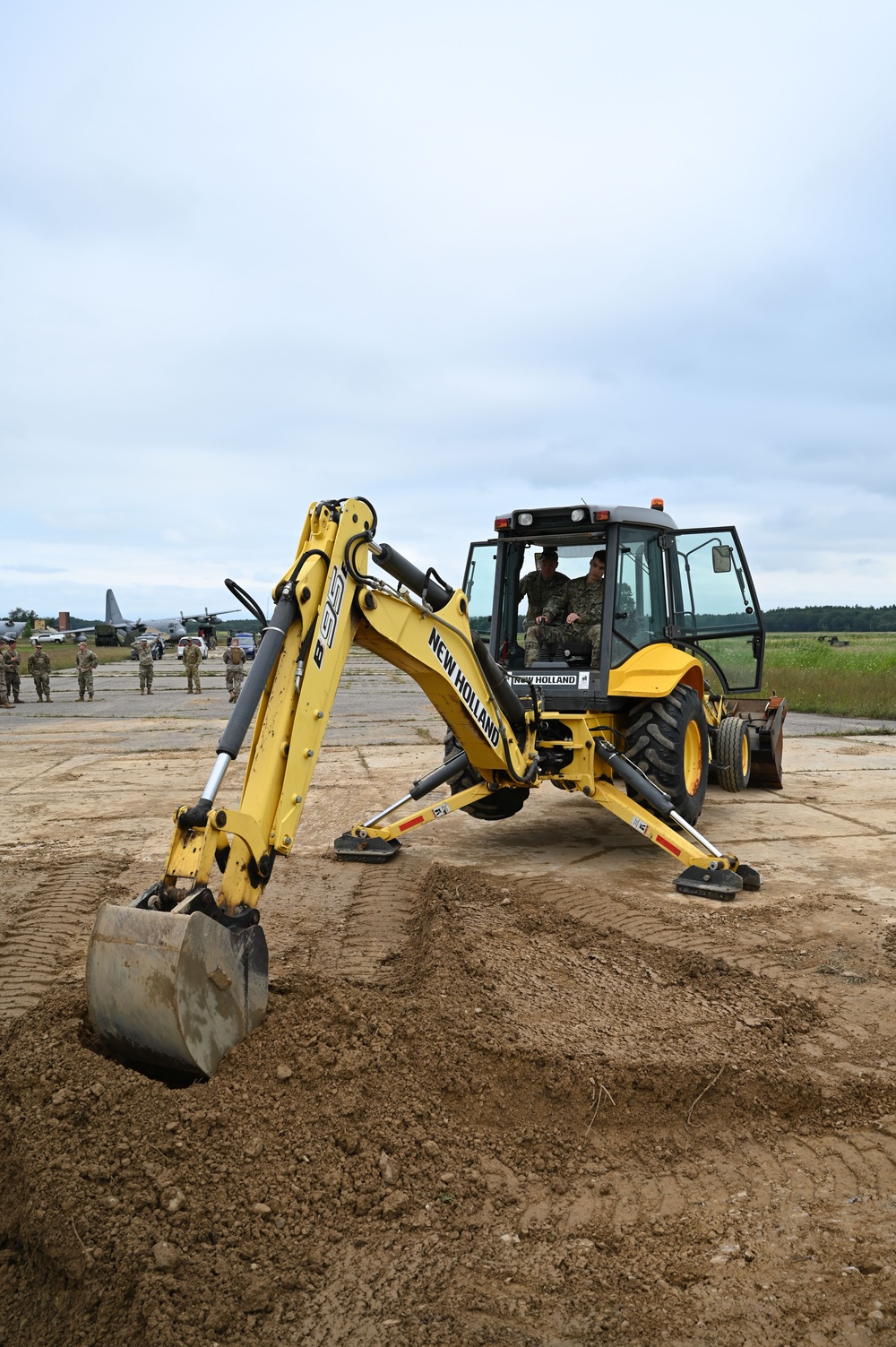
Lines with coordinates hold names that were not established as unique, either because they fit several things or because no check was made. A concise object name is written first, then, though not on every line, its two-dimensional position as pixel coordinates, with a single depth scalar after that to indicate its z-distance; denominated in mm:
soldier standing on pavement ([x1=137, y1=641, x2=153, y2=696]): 27266
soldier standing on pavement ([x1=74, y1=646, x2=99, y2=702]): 25078
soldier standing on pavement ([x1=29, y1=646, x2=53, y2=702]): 24984
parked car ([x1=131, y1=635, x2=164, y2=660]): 55634
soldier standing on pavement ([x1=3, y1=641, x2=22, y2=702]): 23781
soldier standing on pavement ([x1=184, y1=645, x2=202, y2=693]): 27984
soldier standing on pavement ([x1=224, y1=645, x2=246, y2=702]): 24641
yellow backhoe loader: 3338
